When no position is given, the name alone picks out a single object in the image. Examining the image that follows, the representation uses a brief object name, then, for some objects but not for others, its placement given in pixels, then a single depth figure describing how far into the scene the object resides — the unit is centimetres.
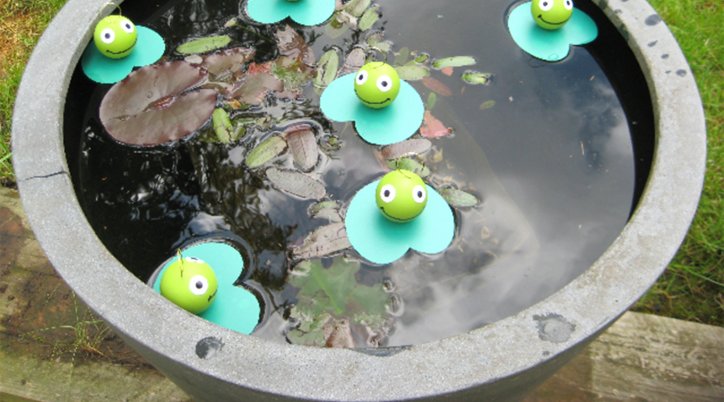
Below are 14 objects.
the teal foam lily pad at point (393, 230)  91
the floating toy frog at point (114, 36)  98
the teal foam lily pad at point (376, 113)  98
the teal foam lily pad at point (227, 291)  88
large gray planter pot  79
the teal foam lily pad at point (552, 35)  104
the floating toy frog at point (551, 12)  101
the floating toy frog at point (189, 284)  85
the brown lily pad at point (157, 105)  99
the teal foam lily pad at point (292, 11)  108
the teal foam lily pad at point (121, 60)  101
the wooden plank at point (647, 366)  110
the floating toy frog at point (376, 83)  95
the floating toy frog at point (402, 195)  88
